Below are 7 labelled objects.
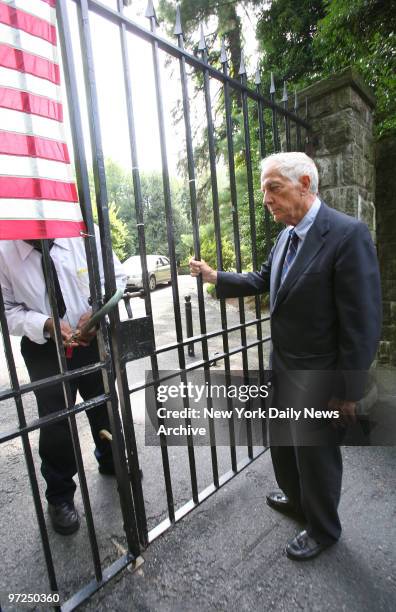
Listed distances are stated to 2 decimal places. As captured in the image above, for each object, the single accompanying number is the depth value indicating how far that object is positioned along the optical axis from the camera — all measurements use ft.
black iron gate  4.62
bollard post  16.93
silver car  46.21
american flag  3.91
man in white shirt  5.86
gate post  8.38
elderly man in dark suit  5.18
